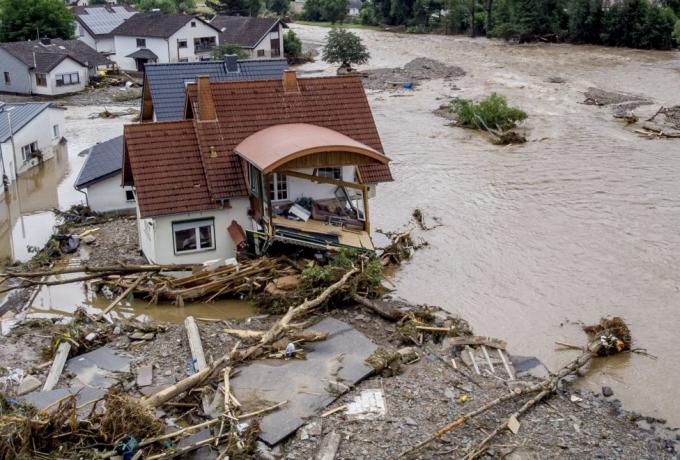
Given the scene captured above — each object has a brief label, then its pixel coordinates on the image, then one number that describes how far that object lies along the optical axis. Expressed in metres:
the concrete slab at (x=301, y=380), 13.20
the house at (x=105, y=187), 27.28
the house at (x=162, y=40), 64.62
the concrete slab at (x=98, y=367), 14.67
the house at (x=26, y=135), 32.69
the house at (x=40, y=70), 54.38
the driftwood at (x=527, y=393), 12.66
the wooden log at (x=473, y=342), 17.16
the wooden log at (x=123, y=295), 18.43
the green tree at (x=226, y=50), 62.09
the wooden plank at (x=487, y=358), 16.19
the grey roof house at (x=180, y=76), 27.74
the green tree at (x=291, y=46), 72.06
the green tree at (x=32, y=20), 64.31
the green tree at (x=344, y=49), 63.75
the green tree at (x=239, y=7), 95.44
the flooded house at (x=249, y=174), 20.75
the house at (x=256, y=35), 67.50
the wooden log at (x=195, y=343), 15.21
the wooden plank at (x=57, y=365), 14.44
